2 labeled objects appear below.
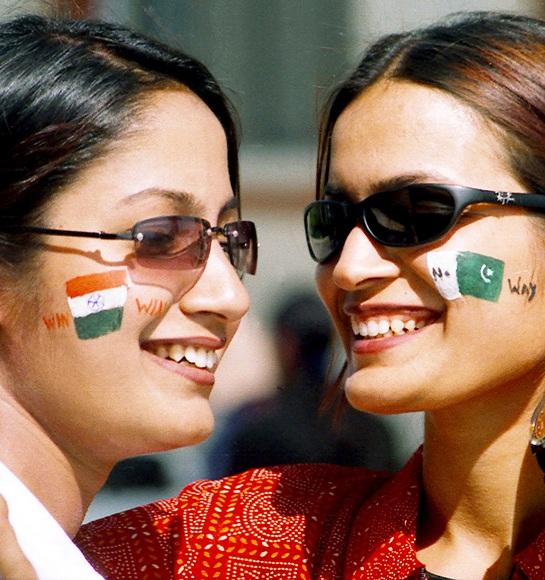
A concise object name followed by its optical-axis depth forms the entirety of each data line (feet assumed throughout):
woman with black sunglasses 18.60
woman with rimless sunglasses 17.26
